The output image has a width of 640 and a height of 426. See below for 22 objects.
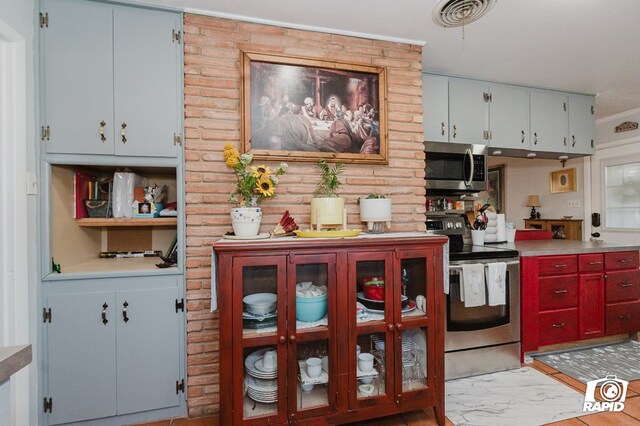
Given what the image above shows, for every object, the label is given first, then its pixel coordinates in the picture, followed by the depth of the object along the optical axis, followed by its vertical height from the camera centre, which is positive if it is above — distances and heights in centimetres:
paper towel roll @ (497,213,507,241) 345 -19
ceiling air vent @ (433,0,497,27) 185 +119
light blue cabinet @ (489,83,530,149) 313 +92
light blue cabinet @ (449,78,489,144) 297 +93
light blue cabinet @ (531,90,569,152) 329 +91
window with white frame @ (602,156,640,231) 417 +21
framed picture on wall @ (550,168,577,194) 489 +45
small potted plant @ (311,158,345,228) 198 +1
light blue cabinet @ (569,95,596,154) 344 +92
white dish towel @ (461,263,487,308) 247 -58
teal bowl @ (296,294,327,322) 181 -53
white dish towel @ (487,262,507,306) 253 -57
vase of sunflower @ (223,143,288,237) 187 +15
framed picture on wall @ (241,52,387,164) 213 +71
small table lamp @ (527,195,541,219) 557 +12
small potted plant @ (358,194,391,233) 217 +1
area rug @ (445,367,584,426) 200 -129
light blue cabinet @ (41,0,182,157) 187 +81
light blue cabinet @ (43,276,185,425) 185 -79
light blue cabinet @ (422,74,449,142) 287 +93
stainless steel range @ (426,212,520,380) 249 -91
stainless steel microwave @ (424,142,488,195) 288 +40
